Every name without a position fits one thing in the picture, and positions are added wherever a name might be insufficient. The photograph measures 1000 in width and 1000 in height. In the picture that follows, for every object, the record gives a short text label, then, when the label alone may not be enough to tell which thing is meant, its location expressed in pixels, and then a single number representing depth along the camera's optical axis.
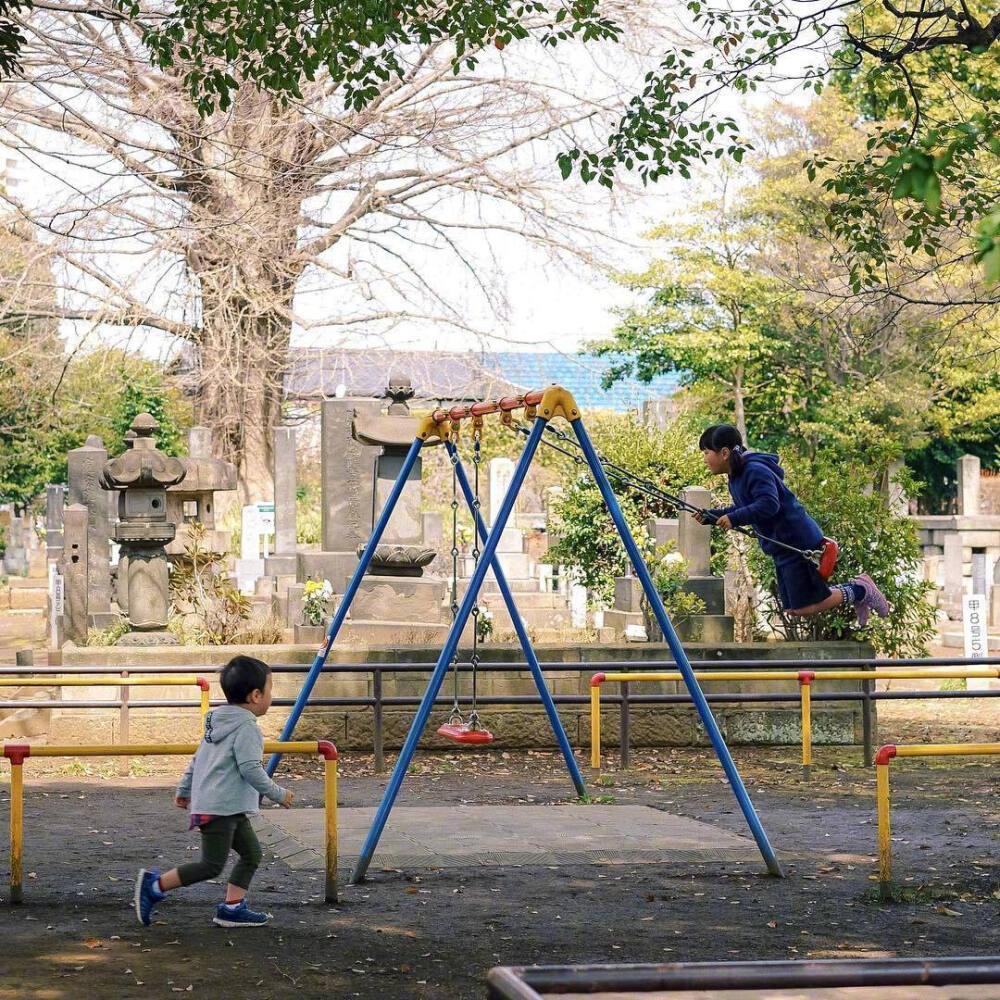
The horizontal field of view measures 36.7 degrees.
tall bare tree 16.88
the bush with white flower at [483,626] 15.31
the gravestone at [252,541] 27.11
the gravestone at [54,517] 38.84
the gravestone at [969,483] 33.97
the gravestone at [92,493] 21.77
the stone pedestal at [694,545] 16.30
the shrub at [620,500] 20.75
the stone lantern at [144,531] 15.02
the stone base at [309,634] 15.05
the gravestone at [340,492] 18.16
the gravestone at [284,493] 25.25
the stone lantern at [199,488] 22.50
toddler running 6.92
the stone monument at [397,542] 15.62
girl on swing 9.09
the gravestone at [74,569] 18.81
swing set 8.41
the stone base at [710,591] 15.73
